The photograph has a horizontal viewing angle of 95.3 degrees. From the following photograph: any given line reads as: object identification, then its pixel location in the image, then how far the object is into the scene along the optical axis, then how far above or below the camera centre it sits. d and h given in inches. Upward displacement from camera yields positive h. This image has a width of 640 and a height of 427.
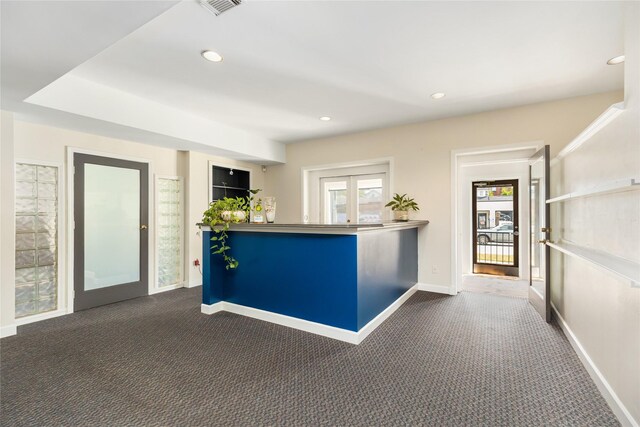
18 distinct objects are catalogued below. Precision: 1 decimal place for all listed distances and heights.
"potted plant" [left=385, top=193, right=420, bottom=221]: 173.9 +4.2
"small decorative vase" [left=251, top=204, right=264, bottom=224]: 134.7 -1.6
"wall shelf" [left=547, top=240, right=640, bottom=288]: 53.2 -11.1
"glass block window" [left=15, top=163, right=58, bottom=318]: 128.1 -12.0
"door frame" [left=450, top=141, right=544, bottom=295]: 167.9 +17.3
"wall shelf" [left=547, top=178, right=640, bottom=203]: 50.9 +5.4
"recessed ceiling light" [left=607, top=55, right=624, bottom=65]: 102.7 +55.0
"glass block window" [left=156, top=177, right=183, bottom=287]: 181.0 -11.4
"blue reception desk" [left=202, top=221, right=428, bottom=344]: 107.9 -26.9
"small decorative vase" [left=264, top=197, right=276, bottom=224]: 134.0 +2.2
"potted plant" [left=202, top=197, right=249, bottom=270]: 132.9 -2.9
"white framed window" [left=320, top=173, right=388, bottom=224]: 205.0 +10.7
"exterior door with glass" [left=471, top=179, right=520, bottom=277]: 216.8 -10.9
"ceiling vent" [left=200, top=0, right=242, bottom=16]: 74.2 +54.0
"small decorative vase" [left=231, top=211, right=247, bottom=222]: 134.0 -1.5
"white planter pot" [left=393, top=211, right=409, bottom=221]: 173.0 -1.8
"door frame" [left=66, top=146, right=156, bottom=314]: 140.6 -7.5
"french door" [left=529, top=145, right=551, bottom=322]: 127.1 -9.7
